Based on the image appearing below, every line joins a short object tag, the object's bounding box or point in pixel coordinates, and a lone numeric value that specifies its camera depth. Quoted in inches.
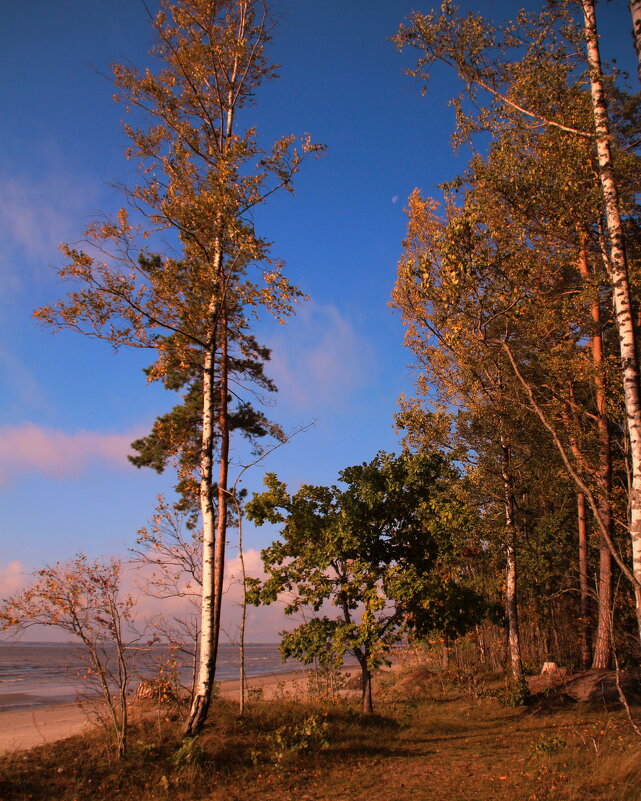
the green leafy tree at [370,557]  448.1
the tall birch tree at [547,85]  292.7
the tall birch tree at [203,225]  414.3
